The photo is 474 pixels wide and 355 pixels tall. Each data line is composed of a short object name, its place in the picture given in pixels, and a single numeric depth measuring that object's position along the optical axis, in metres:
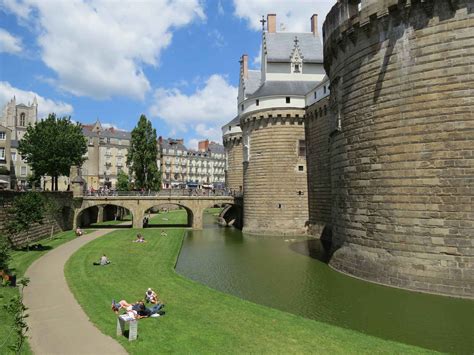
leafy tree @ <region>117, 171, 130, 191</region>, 75.56
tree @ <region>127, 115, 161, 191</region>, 55.34
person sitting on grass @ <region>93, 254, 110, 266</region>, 22.57
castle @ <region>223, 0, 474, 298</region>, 16.17
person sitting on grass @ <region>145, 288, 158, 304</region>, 15.23
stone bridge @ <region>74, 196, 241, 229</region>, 42.81
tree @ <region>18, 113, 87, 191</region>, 48.00
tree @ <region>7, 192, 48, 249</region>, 24.72
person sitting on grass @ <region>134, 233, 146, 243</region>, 32.31
